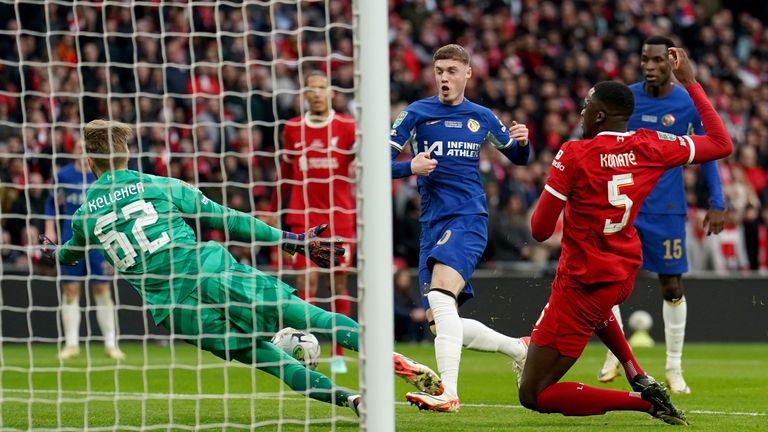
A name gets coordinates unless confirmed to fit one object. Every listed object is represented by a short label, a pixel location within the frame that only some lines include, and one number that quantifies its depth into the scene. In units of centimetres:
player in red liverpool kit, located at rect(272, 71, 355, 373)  2306
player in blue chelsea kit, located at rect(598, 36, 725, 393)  1841
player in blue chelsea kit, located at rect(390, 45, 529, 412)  1543
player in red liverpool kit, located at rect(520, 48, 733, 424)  1298
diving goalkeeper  1329
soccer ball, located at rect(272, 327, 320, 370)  1391
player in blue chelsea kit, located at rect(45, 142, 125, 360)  2542
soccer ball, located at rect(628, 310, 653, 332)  3109
